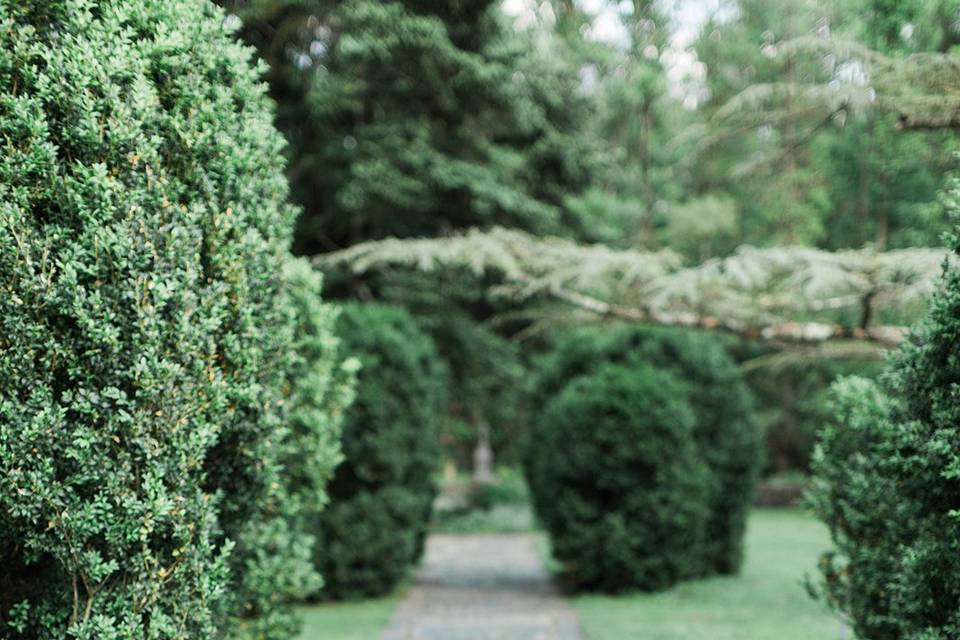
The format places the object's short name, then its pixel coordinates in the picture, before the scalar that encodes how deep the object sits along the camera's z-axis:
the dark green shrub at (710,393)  9.50
